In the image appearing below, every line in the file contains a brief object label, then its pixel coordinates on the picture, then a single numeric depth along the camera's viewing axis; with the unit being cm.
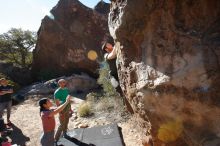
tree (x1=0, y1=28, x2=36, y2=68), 2178
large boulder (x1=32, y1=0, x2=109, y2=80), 1689
